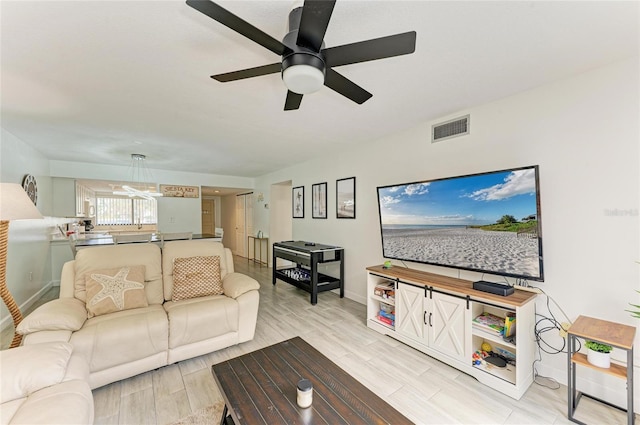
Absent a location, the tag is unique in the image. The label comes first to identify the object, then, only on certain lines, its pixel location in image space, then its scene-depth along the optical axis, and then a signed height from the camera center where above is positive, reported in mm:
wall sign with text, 6098 +618
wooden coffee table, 1205 -955
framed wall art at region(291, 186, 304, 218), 5289 +284
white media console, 1958 -1011
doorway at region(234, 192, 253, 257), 7668 -199
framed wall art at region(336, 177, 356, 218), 4035 +267
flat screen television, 2021 -90
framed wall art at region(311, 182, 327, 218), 4633 +264
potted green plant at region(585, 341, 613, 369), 1641 -929
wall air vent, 2664 +909
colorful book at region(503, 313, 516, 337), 2035 -915
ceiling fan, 1072 +835
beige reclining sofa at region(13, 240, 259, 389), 1899 -815
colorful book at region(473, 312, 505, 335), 2119 -951
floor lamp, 1755 +37
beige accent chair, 1104 -833
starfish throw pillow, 2236 -668
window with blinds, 6012 +140
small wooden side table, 1528 -795
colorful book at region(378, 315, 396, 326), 2885 -1227
